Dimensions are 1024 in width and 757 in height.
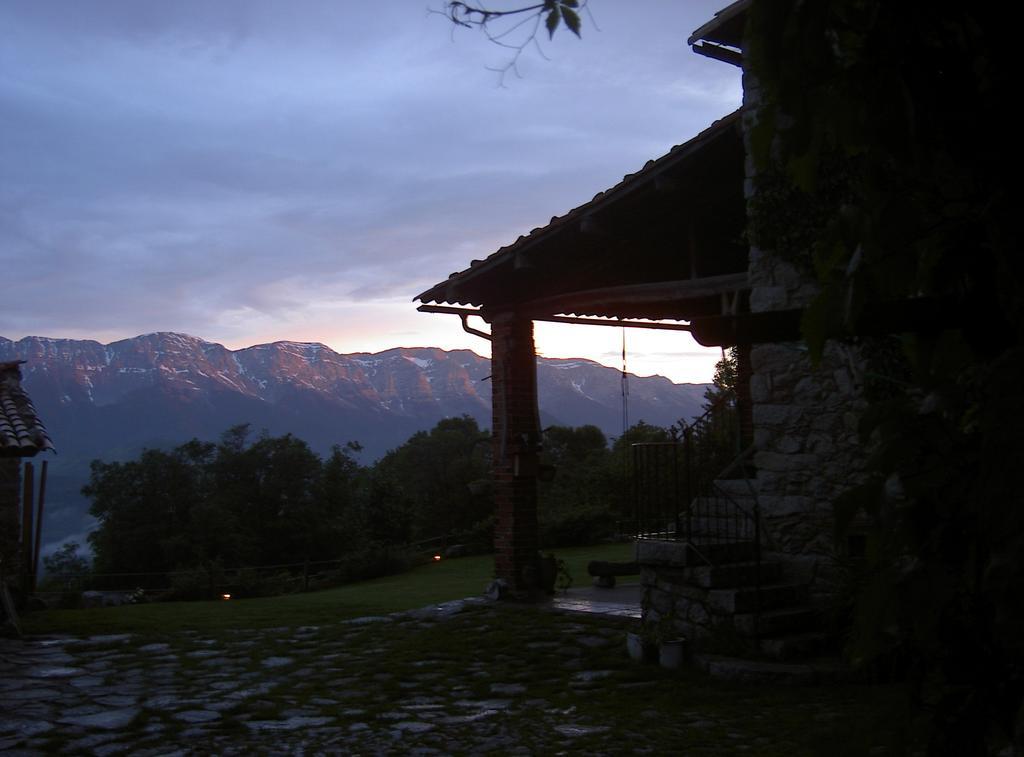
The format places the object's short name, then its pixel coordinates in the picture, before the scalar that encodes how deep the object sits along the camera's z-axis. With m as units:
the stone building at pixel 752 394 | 6.43
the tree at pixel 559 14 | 1.43
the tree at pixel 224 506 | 30.91
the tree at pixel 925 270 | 1.08
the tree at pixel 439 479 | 26.27
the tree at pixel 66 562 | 37.00
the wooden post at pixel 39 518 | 11.70
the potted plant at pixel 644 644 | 6.49
